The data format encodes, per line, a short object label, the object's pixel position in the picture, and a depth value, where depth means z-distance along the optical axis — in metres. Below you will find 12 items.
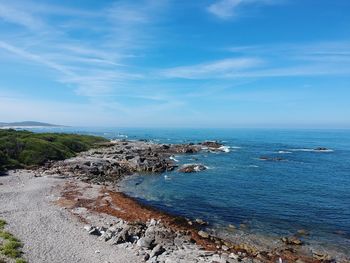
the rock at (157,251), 25.79
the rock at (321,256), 28.14
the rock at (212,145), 131.25
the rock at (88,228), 30.87
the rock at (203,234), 32.47
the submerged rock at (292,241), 31.45
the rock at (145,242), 27.58
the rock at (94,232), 29.91
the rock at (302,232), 34.19
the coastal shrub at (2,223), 28.94
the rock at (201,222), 36.69
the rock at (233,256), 26.37
